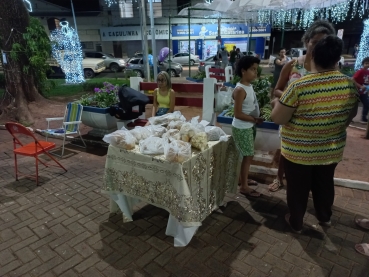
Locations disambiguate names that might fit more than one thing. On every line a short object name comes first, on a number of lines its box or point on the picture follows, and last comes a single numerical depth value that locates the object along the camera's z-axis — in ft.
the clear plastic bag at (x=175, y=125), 9.12
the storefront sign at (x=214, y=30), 79.87
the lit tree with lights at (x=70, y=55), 44.78
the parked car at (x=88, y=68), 55.83
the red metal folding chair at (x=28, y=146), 11.70
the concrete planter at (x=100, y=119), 16.98
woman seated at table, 13.54
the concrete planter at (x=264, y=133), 12.52
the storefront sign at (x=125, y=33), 80.69
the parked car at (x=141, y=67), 51.54
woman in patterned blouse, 6.80
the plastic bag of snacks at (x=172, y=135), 8.24
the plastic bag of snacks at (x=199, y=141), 7.93
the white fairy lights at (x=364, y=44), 41.78
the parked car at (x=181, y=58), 70.69
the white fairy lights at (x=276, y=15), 35.52
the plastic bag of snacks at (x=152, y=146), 7.67
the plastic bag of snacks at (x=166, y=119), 9.81
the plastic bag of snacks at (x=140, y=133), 8.64
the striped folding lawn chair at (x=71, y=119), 16.04
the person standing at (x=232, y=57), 45.31
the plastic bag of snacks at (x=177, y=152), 7.16
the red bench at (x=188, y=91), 14.92
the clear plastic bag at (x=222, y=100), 14.46
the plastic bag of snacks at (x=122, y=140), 8.04
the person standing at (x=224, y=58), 44.85
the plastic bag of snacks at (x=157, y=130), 8.92
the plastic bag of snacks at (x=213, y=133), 8.75
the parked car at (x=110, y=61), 60.23
